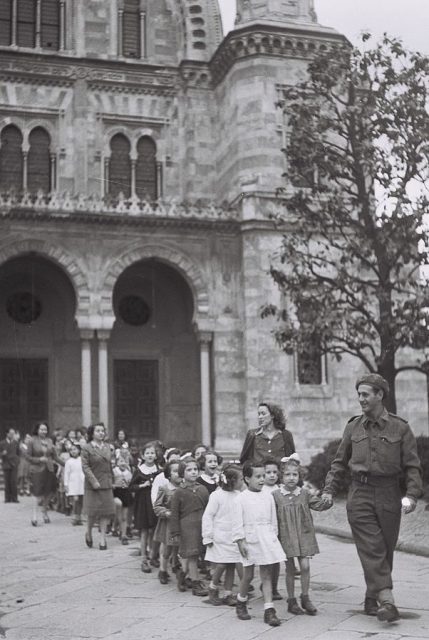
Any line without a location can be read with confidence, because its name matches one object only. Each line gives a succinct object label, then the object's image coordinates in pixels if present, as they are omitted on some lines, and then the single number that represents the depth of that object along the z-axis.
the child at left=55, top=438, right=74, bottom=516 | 15.97
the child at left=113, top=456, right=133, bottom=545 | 12.57
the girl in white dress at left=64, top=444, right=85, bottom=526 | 14.59
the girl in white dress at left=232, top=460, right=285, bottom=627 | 7.39
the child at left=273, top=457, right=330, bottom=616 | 7.56
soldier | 6.96
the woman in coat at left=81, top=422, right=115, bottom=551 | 11.77
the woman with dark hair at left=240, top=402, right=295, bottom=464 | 8.92
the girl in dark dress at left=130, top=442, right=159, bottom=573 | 10.52
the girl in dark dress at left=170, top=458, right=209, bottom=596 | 8.70
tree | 14.56
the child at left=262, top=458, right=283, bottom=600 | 7.84
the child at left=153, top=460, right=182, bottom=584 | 9.13
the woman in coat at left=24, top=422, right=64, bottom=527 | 15.06
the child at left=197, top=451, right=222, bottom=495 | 9.47
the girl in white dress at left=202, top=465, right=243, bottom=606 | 7.93
